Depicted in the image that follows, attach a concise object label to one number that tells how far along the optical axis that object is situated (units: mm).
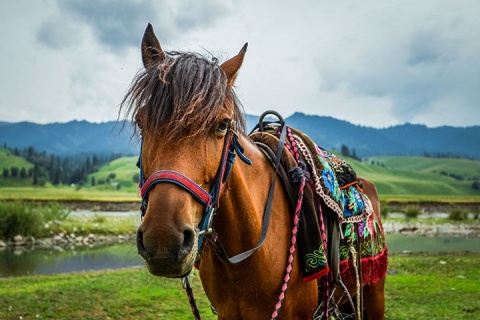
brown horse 2012
